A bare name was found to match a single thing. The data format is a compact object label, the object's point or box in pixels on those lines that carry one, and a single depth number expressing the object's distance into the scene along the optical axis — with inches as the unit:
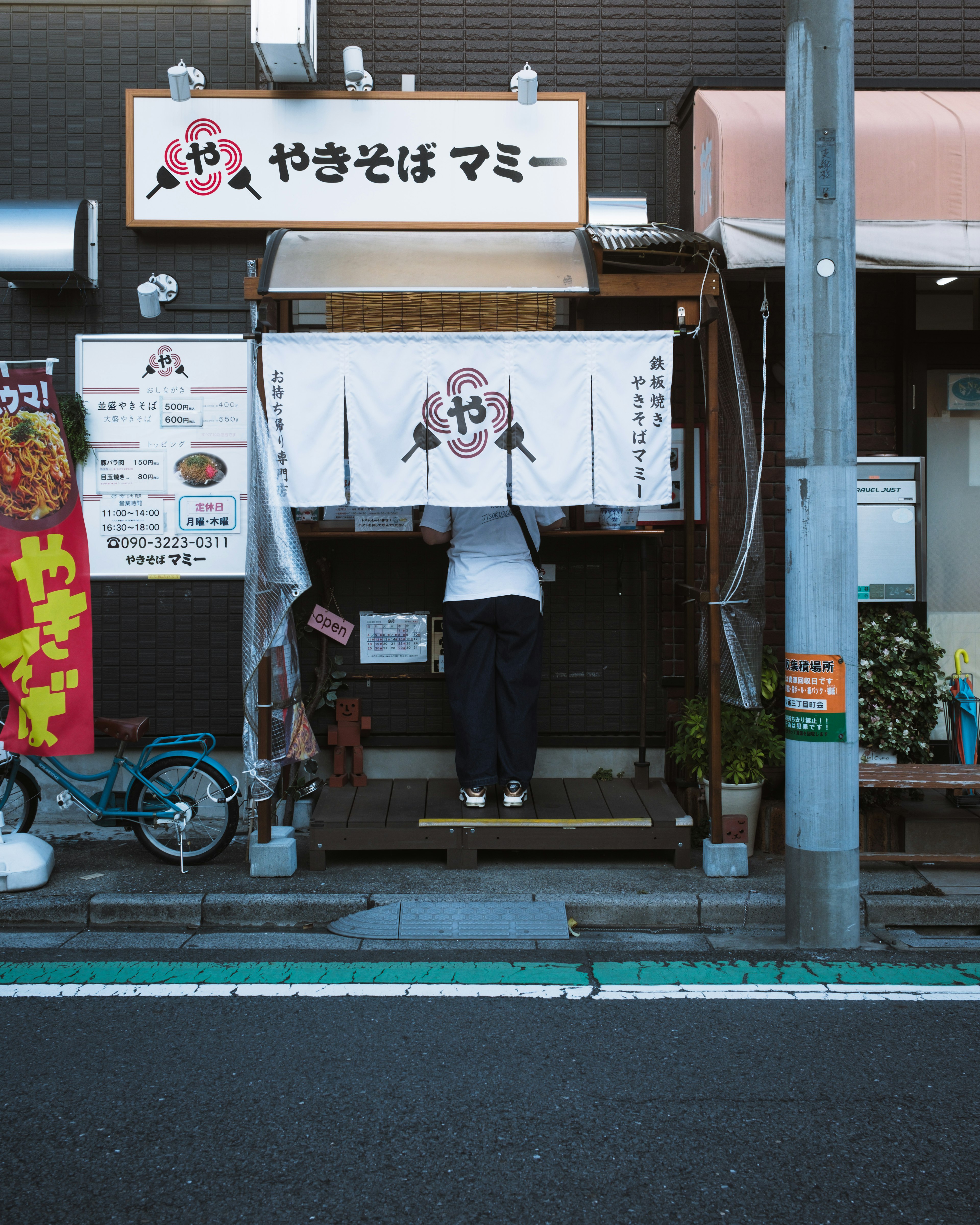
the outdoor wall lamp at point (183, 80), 266.8
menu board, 278.1
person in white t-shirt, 242.4
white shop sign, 272.4
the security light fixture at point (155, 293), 270.5
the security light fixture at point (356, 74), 264.2
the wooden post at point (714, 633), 230.5
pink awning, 243.8
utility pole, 193.9
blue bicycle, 238.8
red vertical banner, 224.4
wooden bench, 220.2
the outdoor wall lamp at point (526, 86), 265.9
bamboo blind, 237.1
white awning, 227.6
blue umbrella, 259.3
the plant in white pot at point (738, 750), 243.0
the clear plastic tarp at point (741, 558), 237.5
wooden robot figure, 272.2
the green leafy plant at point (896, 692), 251.1
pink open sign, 278.8
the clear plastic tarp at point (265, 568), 227.5
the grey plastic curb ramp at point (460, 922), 202.8
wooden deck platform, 233.3
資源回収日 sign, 195.3
